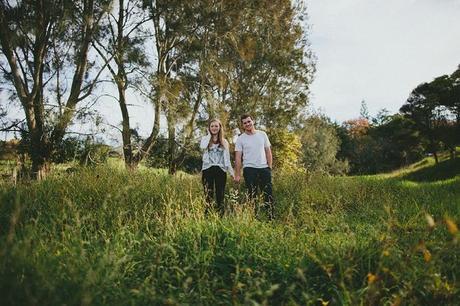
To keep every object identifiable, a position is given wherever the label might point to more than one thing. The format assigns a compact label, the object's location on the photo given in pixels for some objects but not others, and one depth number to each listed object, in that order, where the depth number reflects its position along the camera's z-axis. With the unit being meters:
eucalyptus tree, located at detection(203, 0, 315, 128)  14.77
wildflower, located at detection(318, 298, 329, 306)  3.13
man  6.91
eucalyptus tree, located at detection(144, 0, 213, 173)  11.74
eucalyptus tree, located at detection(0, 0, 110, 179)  9.68
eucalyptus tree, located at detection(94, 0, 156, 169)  11.19
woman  6.81
